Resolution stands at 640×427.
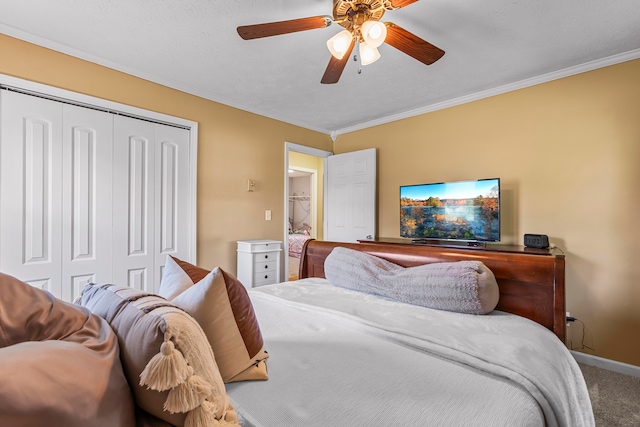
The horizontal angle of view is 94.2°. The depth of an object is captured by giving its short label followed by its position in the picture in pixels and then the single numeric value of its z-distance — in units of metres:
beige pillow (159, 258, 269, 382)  0.85
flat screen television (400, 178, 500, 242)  2.70
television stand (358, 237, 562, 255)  1.73
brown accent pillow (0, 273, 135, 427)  0.38
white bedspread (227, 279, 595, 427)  0.76
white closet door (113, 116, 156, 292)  2.51
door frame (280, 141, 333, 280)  3.77
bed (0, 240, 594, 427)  0.49
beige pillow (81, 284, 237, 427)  0.51
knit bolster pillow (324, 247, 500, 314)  1.49
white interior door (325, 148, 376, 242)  3.87
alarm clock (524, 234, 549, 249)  2.19
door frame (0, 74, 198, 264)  2.11
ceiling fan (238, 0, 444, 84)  1.54
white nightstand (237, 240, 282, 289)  3.16
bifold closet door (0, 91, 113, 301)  2.06
